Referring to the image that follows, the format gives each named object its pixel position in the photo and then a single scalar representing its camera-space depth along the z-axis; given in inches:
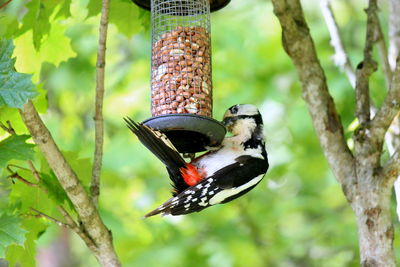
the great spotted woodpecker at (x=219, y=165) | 239.9
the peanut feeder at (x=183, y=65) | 242.7
